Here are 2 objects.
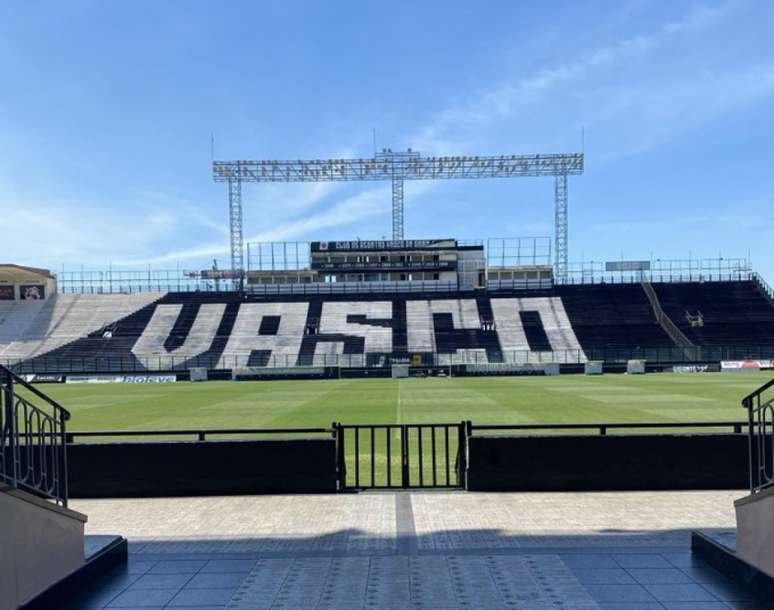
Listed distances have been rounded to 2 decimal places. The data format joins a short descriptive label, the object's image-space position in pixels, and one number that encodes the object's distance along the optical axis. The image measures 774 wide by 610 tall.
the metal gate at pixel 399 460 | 9.57
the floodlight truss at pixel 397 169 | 69.06
